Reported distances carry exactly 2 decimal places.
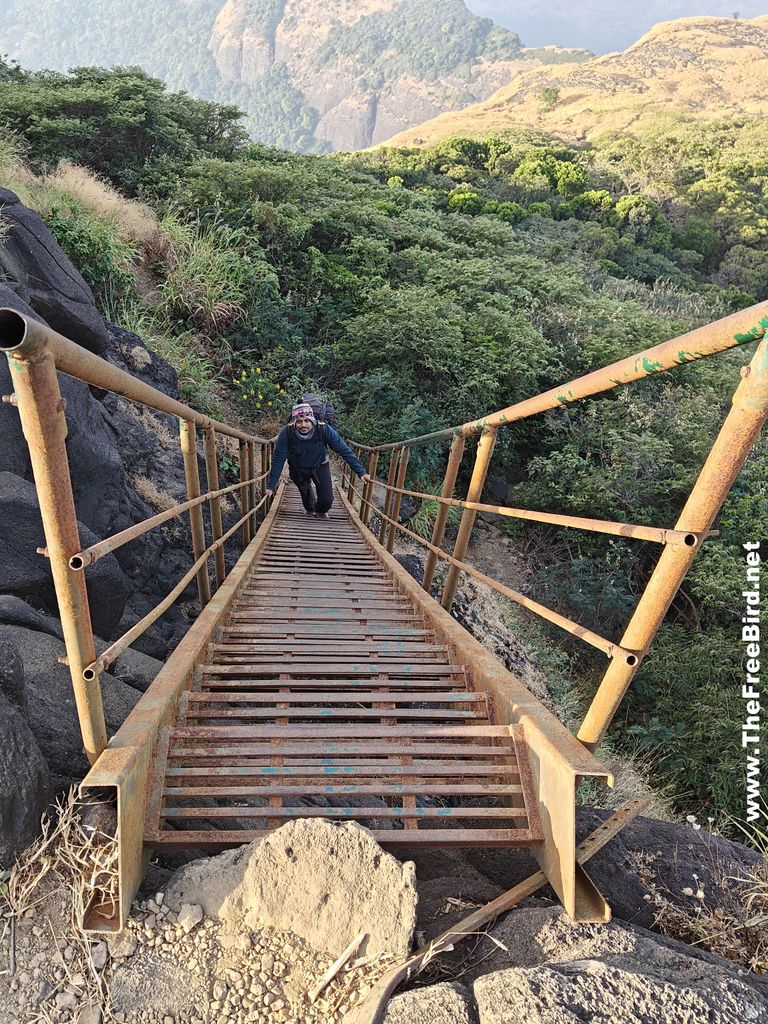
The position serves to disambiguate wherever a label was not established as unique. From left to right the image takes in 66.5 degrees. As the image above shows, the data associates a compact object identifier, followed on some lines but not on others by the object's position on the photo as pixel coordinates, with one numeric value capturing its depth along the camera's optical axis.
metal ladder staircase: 1.55
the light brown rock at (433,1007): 1.05
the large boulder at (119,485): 2.99
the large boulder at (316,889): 1.25
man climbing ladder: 5.76
